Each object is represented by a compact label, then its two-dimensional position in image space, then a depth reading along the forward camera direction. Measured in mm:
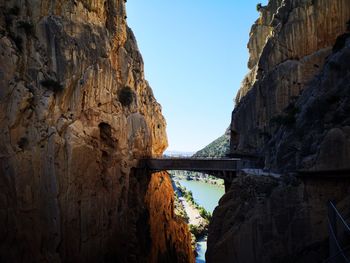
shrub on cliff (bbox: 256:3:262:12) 49128
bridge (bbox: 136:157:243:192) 30675
